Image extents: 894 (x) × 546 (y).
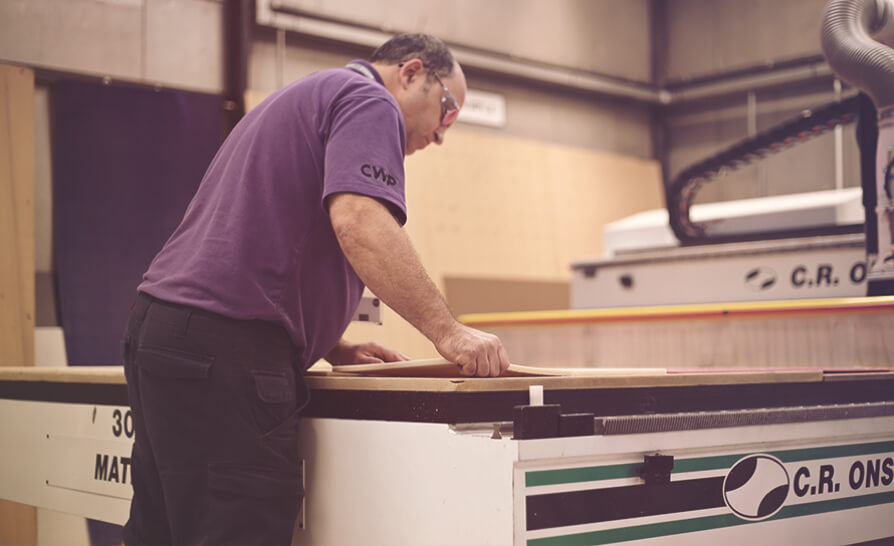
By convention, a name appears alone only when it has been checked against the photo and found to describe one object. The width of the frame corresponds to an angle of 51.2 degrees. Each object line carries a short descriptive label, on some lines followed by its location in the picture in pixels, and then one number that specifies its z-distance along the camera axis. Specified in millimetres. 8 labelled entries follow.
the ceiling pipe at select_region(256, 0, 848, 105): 5297
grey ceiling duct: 2803
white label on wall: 6121
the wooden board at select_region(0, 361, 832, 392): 1364
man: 1486
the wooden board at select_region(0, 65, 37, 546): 3998
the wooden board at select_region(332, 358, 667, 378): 1548
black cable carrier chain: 3311
